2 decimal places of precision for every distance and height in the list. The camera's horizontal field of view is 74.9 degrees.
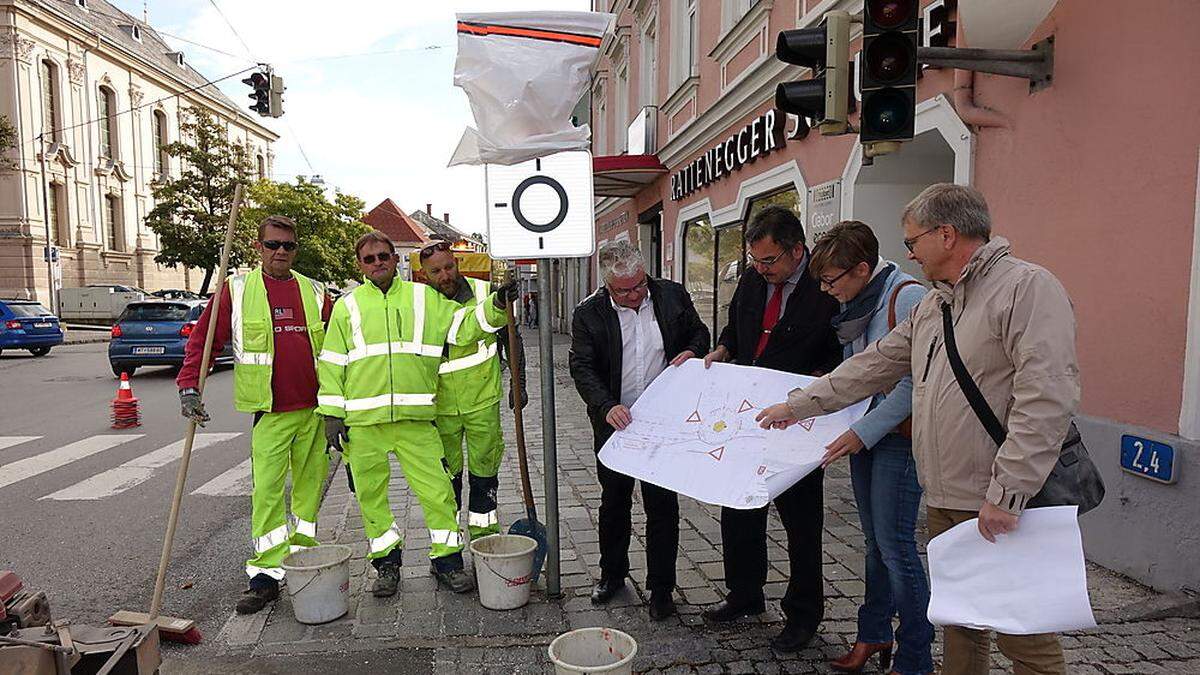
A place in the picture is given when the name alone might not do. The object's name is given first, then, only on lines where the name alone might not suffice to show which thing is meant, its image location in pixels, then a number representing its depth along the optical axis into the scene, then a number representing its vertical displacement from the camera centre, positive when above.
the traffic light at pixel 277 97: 15.87 +4.02
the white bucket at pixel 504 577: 3.92 -1.44
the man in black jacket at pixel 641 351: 3.81 -0.30
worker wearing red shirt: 4.15 -0.48
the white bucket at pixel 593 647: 2.89 -1.33
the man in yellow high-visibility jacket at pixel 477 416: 4.60 -0.74
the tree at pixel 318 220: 40.53 +3.94
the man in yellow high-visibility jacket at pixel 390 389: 4.10 -0.51
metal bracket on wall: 4.40 +1.27
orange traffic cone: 9.67 -1.42
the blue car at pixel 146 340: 14.64 -0.81
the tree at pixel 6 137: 24.83 +5.21
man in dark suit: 3.33 -0.22
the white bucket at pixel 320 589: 3.82 -1.45
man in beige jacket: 2.13 -0.26
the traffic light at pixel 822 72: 4.68 +1.30
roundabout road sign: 3.84 +0.42
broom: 3.66 -1.35
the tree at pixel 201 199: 39.34 +4.92
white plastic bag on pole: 3.74 +1.04
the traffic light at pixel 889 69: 4.39 +1.23
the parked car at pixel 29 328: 19.22 -0.75
